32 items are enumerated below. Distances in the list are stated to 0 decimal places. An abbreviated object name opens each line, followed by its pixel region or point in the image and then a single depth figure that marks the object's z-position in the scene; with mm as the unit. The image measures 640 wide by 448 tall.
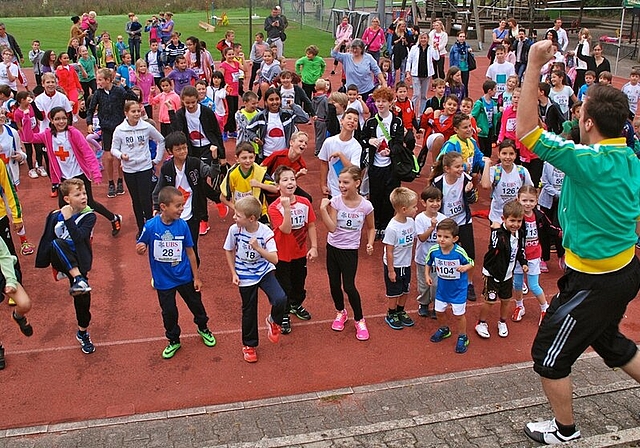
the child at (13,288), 5328
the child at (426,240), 6871
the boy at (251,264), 6199
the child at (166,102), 11484
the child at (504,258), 6629
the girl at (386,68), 16297
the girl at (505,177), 7844
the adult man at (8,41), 18002
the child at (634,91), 12727
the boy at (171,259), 6309
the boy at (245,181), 7645
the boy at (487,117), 11203
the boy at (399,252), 6695
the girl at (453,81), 12695
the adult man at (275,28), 22469
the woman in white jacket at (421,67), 15430
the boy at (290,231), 6684
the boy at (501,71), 14356
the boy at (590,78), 12820
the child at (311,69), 15031
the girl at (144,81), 14531
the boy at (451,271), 6402
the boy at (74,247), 6375
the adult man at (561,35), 19562
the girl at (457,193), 7285
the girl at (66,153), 8820
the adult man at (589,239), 3959
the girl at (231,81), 15148
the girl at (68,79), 14396
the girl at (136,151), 9016
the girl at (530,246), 6973
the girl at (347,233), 6660
